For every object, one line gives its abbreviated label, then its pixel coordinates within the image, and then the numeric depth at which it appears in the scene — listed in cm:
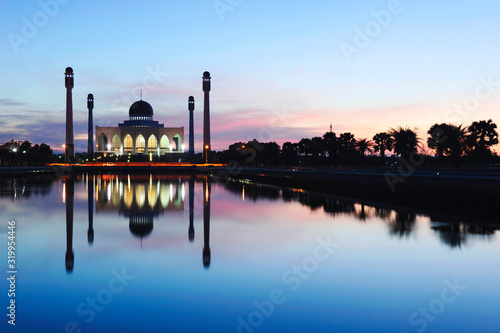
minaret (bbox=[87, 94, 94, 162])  10242
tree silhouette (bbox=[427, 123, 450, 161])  4626
